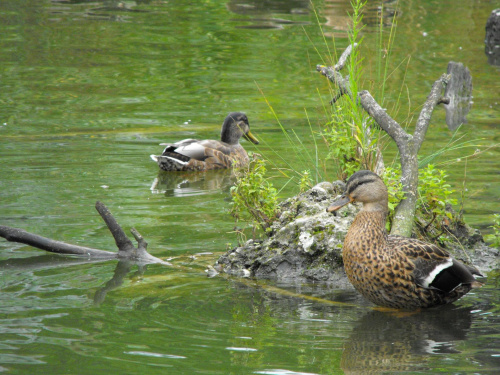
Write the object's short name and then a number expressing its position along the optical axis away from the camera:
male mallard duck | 21.64
